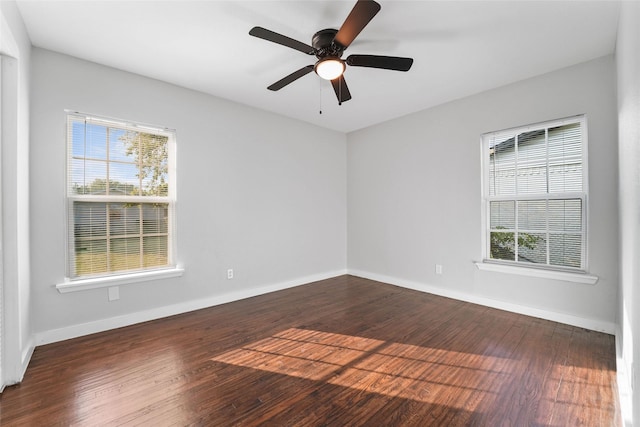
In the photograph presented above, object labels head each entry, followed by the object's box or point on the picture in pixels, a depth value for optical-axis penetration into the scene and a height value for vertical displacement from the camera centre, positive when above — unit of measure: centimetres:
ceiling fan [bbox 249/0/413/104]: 193 +123
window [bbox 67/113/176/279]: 277 +18
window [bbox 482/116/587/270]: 296 +21
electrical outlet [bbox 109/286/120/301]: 288 -82
